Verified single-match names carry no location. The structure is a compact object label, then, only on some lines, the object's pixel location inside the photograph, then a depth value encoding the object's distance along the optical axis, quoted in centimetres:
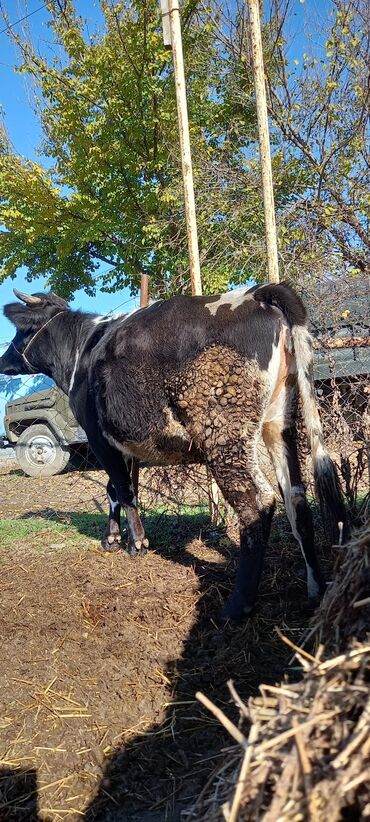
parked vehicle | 1236
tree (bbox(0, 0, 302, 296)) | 1506
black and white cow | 426
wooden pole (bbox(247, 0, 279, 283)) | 564
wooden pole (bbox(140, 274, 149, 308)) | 695
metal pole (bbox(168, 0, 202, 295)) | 623
